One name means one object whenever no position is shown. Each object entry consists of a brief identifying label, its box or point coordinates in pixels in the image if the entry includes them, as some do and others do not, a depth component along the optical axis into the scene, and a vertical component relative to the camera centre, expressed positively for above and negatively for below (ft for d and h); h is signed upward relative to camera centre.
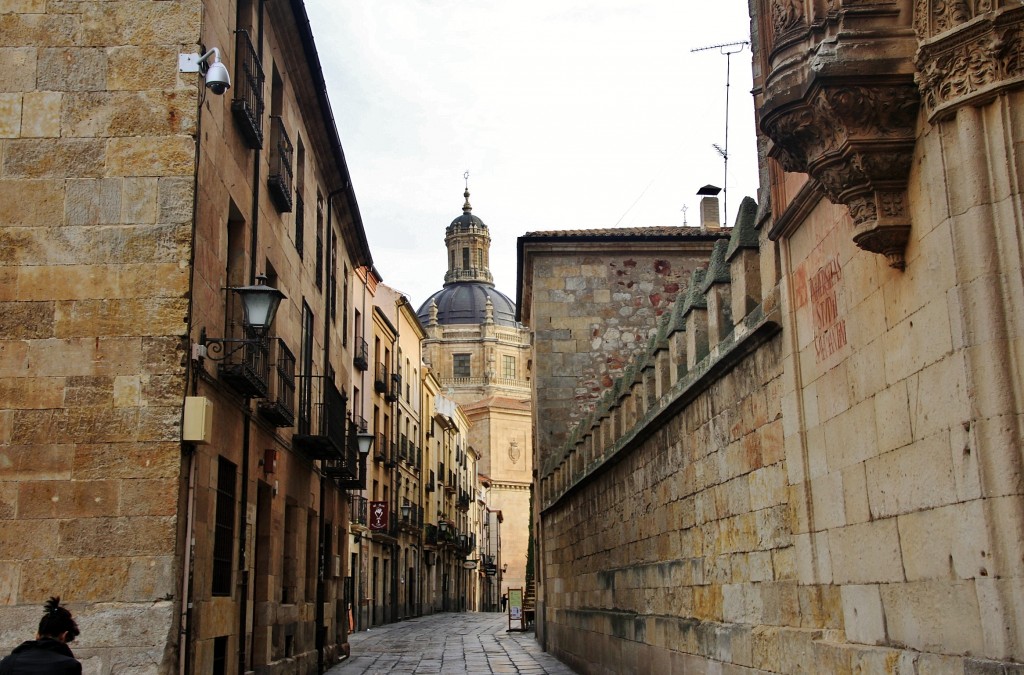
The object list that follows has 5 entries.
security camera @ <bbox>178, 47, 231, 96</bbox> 29.04 +13.39
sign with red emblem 97.30 +6.40
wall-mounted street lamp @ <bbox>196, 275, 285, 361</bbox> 30.66 +7.44
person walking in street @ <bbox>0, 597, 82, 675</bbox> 16.29 -0.78
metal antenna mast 67.24 +27.99
